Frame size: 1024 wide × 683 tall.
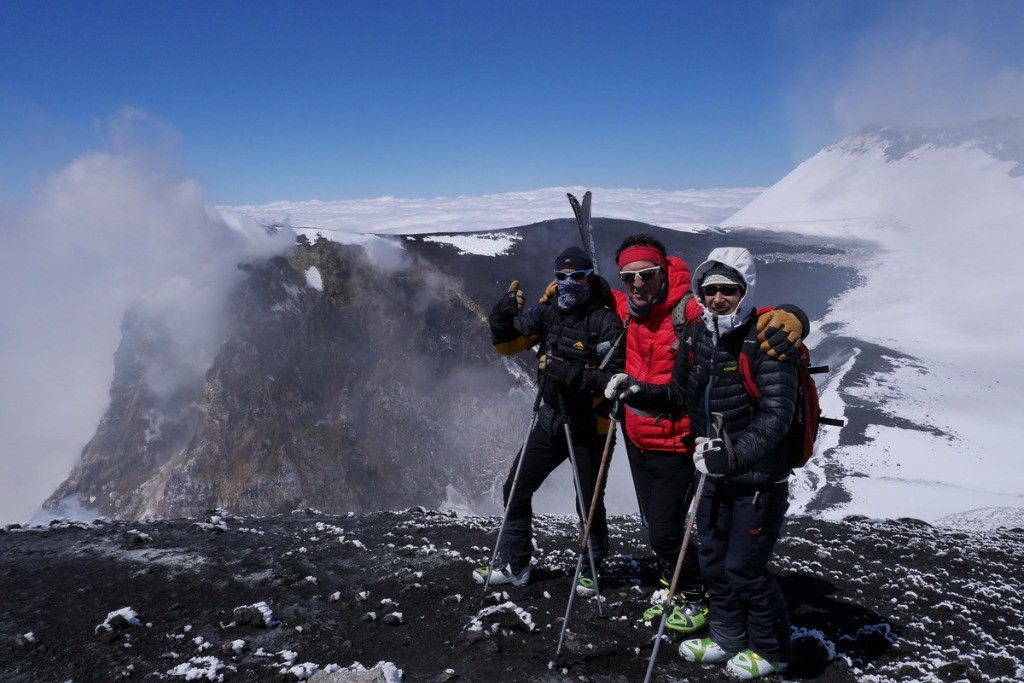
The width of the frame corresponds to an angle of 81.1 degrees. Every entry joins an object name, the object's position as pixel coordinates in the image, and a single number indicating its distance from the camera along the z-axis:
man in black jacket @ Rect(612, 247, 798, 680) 4.00
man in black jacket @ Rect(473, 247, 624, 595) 5.58
